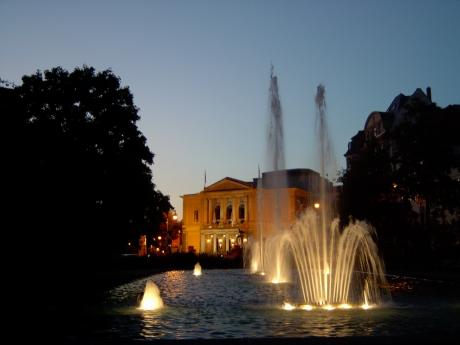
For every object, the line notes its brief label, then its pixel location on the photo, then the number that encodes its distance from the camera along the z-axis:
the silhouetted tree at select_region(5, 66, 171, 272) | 25.56
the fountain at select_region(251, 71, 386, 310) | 19.14
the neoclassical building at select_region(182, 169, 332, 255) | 102.56
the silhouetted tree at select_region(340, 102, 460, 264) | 42.69
